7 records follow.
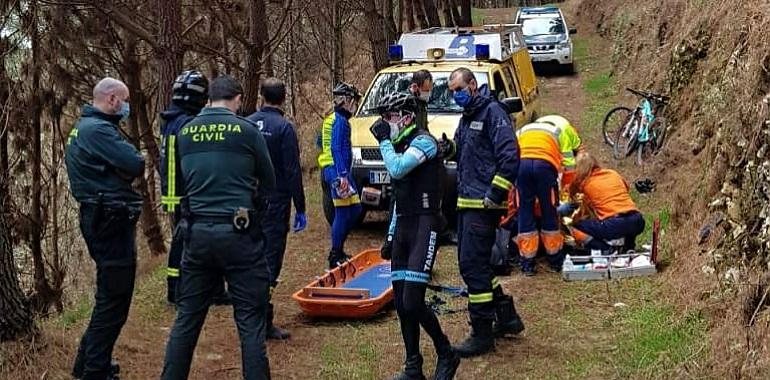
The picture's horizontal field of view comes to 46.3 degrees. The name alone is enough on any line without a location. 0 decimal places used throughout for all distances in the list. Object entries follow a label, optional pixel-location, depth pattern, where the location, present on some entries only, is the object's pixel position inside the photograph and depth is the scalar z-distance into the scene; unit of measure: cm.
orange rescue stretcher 772
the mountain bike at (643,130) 1388
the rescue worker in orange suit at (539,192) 897
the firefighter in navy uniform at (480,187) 651
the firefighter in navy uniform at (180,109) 650
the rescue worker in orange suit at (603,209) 917
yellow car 1079
